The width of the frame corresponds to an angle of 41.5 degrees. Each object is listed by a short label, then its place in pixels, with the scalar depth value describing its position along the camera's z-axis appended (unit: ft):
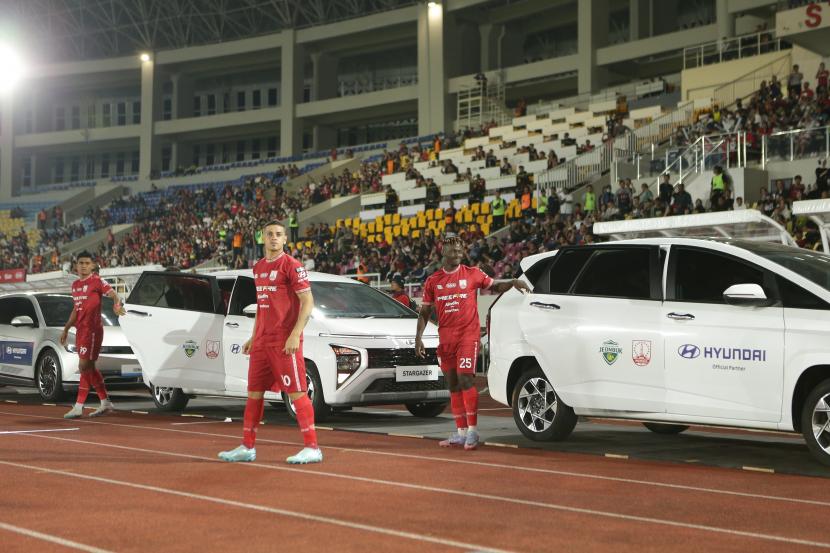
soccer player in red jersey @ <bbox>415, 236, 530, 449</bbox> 31.83
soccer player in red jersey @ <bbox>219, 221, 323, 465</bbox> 27.96
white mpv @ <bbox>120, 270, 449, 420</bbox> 38.55
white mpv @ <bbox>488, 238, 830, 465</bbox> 26.96
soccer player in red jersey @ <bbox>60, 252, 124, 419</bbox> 42.16
